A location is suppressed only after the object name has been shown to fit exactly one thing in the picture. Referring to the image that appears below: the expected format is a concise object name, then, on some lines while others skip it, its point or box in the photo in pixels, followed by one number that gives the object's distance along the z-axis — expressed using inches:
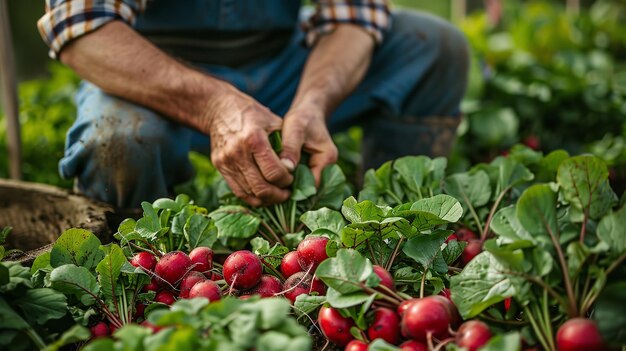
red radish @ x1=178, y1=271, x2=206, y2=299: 58.3
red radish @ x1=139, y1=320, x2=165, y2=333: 47.1
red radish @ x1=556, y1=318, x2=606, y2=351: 44.9
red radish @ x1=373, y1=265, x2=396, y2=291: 53.7
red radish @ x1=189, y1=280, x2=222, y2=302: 55.5
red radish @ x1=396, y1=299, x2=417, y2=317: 51.2
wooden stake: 95.3
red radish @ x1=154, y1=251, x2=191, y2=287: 59.9
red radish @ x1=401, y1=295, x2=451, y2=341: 48.7
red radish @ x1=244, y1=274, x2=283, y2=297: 58.6
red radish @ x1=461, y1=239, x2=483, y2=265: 66.8
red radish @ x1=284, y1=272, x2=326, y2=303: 57.9
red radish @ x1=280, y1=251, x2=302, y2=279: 61.0
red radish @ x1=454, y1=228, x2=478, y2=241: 72.7
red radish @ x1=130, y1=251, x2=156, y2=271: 60.2
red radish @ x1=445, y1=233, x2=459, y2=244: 68.1
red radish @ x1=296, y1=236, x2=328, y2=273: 59.6
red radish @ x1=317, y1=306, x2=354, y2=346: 52.3
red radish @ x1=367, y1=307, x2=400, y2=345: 50.8
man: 76.9
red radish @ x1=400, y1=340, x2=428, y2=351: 49.3
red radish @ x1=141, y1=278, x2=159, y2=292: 60.7
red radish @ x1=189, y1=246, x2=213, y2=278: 62.4
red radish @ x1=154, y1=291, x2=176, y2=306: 59.3
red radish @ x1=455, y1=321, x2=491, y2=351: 46.8
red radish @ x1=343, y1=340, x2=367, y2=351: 49.8
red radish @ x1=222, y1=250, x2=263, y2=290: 58.1
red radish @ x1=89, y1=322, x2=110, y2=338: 53.9
